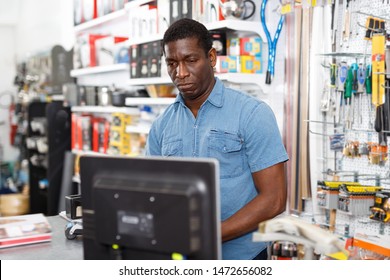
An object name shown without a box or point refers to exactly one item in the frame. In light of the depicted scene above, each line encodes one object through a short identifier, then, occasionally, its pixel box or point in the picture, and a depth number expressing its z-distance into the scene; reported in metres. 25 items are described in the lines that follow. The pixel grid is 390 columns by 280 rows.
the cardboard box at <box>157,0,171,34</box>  3.75
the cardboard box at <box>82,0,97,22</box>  5.28
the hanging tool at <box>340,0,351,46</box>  2.85
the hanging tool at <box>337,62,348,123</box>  2.80
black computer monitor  1.16
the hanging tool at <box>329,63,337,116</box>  2.87
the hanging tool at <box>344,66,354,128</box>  2.78
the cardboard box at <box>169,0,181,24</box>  3.56
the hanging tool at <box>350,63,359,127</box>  2.76
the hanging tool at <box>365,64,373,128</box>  2.69
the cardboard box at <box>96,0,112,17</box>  4.95
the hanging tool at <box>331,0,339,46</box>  2.86
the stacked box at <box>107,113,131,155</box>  4.56
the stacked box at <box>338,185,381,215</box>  2.70
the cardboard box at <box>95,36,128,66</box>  4.99
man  1.84
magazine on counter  2.02
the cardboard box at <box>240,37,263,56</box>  3.25
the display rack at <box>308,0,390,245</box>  2.76
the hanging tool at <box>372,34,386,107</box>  2.58
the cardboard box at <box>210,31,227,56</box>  3.29
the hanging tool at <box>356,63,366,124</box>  2.73
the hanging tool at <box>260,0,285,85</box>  3.15
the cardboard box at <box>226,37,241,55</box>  3.28
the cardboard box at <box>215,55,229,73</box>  3.20
